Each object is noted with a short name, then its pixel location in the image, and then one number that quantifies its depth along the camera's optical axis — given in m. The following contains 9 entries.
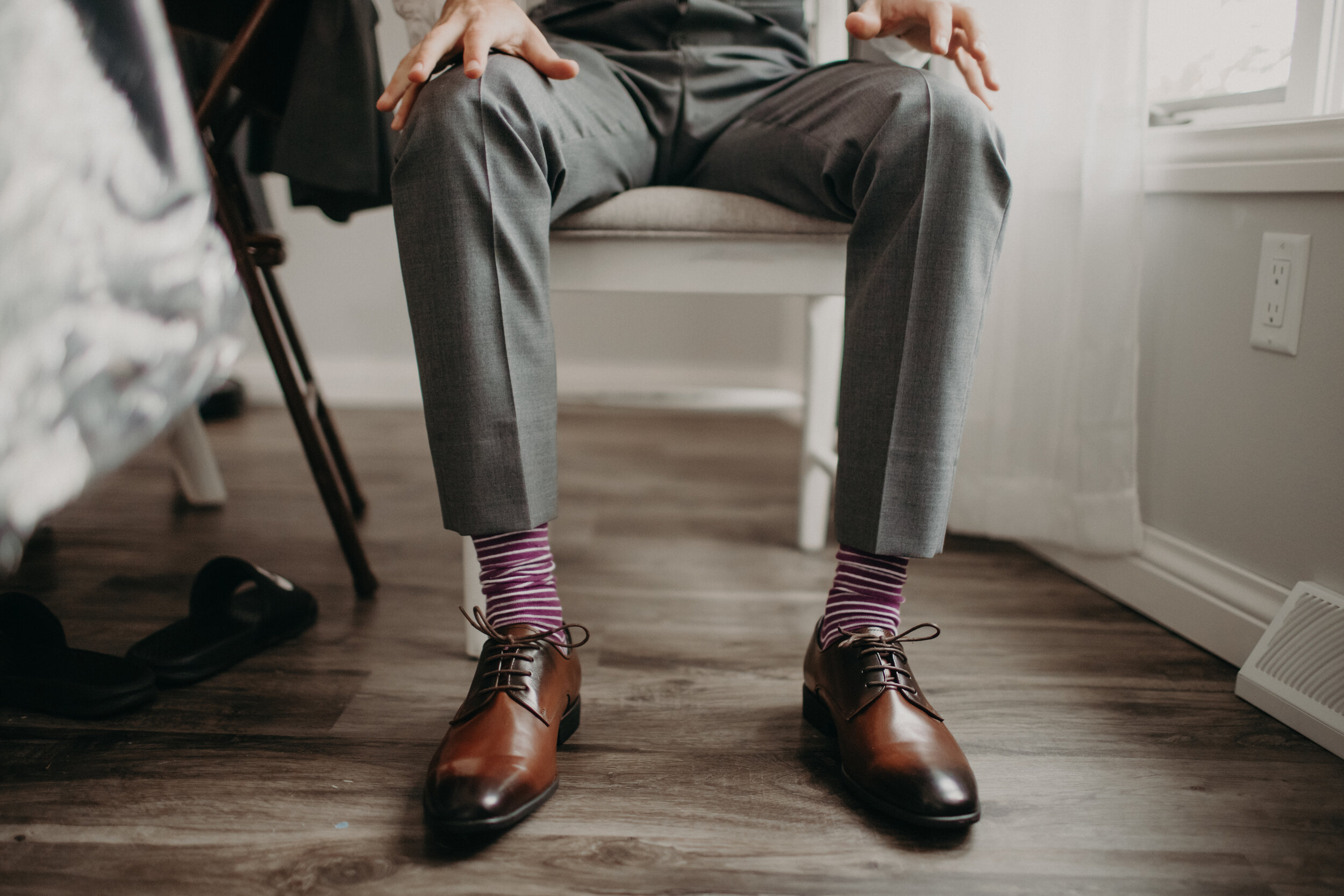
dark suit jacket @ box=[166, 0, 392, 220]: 0.85
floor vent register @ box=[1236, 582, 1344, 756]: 0.67
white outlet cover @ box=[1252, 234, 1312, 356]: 0.74
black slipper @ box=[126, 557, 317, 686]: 0.74
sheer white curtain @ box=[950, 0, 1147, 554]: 0.88
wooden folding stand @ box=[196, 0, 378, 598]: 0.83
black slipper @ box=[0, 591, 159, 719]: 0.68
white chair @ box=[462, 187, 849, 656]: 0.78
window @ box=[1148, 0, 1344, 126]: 0.80
